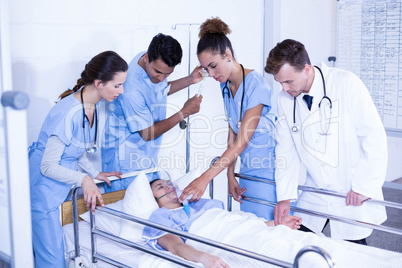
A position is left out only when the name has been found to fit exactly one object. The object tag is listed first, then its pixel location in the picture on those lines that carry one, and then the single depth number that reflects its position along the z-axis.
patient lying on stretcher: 1.74
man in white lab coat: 1.90
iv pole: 2.76
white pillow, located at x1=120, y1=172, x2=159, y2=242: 2.10
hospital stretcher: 1.56
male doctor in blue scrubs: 2.23
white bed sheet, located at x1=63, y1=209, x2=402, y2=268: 1.67
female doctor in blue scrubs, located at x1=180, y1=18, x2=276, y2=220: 2.13
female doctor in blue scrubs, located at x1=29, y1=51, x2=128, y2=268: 1.91
